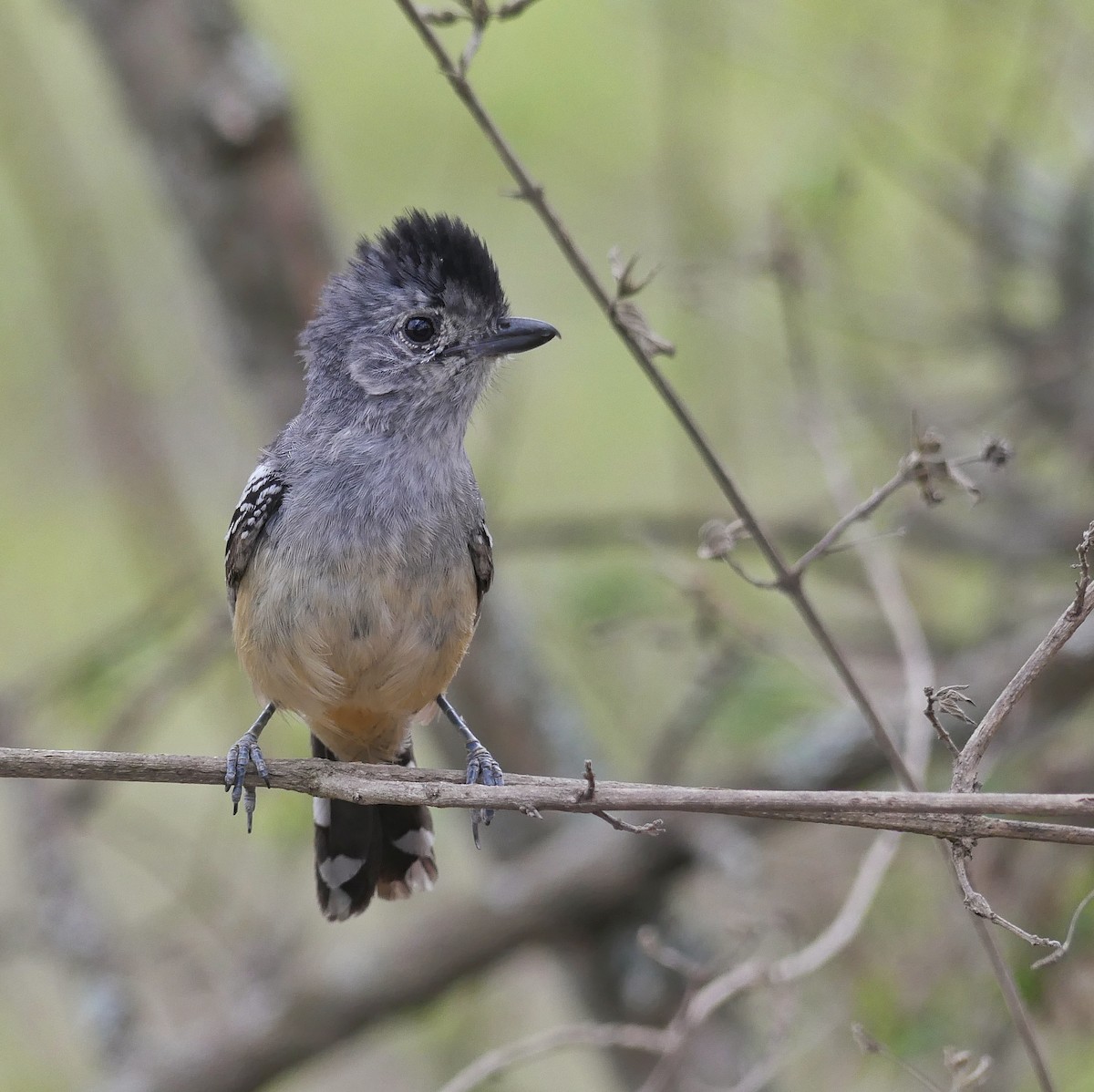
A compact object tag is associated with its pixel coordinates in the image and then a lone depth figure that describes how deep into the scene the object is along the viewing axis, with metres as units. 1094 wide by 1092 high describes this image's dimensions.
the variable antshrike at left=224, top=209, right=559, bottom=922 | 7.46
